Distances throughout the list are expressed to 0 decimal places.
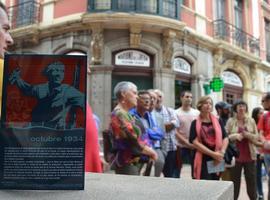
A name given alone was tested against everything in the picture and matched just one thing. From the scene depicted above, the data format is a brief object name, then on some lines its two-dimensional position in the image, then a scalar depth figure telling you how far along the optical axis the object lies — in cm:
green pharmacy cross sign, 923
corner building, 809
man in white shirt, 391
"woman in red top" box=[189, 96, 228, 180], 312
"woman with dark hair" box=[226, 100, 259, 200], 354
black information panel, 85
